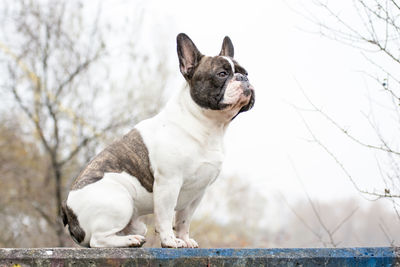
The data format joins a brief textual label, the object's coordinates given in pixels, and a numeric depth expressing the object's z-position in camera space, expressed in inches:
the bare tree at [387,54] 264.6
